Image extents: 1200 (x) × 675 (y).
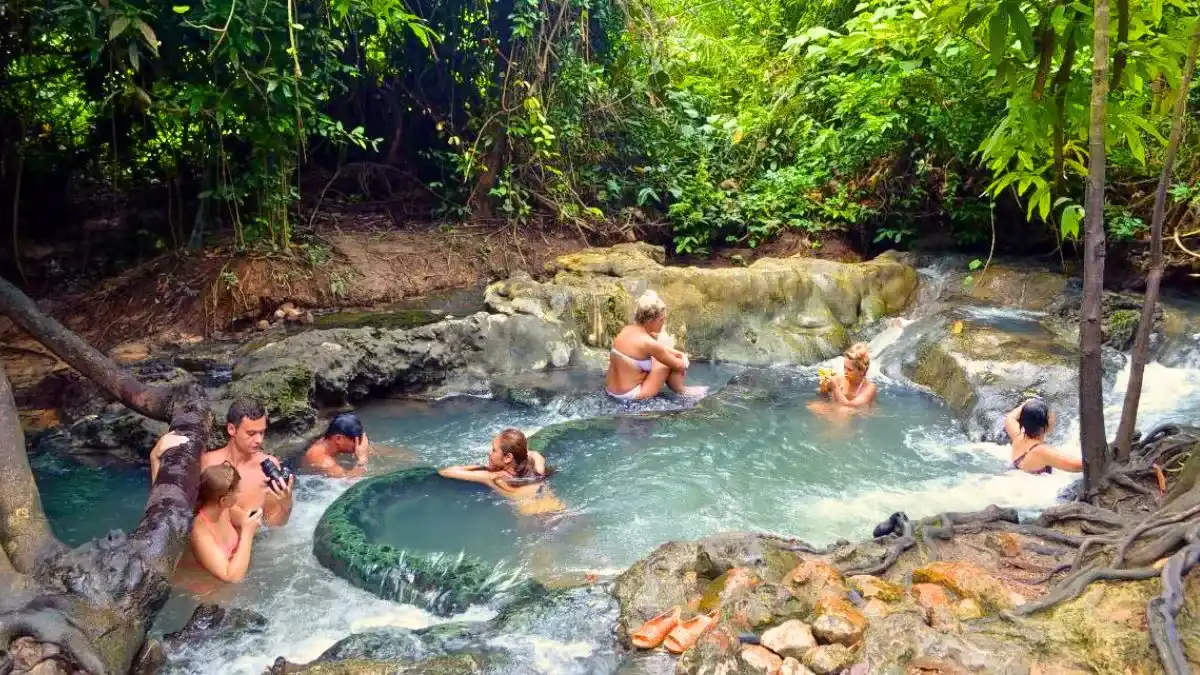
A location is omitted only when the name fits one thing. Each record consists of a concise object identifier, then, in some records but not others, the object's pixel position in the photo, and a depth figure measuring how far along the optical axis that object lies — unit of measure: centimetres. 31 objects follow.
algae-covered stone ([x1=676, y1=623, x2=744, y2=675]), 290
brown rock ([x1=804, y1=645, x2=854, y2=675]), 278
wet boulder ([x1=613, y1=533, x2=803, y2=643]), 327
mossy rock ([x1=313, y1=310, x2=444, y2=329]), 838
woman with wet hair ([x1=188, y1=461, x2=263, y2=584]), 427
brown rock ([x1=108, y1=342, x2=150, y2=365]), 742
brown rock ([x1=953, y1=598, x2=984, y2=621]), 309
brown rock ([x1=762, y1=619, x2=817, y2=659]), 292
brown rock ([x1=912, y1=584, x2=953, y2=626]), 298
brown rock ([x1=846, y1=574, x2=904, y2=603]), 325
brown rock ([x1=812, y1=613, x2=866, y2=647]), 287
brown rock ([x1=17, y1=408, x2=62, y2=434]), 620
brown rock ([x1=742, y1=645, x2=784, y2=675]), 286
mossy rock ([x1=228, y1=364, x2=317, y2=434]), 617
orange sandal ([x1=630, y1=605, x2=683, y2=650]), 336
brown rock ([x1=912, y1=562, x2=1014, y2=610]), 321
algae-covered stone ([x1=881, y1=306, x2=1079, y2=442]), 683
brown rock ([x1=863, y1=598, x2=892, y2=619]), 307
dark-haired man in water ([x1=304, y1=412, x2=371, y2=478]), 578
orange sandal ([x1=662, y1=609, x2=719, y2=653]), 326
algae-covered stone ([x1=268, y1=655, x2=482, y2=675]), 316
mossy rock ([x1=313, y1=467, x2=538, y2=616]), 419
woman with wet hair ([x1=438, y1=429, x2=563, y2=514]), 539
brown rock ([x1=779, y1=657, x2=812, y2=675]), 279
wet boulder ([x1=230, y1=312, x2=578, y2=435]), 636
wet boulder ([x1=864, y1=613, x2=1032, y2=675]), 256
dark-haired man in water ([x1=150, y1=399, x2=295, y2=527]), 477
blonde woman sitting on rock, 742
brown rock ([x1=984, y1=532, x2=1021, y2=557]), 390
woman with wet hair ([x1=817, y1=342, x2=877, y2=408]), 738
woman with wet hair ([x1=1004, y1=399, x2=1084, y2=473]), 577
